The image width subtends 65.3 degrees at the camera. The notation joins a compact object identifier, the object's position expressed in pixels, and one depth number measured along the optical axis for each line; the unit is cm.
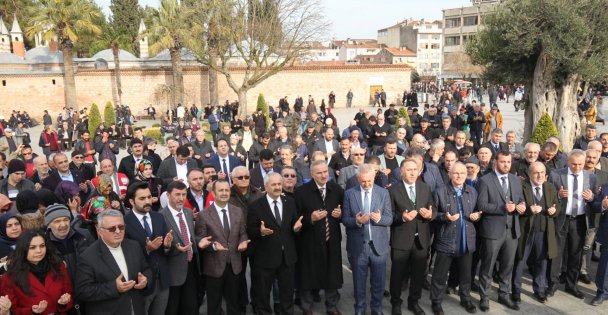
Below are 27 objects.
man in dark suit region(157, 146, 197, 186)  765
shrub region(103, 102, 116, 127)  2374
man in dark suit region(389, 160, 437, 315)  557
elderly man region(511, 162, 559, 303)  588
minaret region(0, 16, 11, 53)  4297
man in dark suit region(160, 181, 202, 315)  484
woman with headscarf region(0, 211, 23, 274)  439
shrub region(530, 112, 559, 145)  1266
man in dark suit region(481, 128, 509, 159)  912
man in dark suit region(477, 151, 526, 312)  572
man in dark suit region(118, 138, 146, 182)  787
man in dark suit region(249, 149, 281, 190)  730
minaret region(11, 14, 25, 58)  4369
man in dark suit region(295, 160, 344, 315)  562
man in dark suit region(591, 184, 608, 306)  585
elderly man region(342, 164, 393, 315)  542
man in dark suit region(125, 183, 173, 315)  450
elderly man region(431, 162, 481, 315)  564
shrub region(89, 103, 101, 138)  2103
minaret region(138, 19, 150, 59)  3900
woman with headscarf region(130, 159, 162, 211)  677
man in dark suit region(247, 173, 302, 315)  528
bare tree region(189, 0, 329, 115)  2631
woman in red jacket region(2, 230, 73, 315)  377
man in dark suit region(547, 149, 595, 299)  613
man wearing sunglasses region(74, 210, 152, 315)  396
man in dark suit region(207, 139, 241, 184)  847
